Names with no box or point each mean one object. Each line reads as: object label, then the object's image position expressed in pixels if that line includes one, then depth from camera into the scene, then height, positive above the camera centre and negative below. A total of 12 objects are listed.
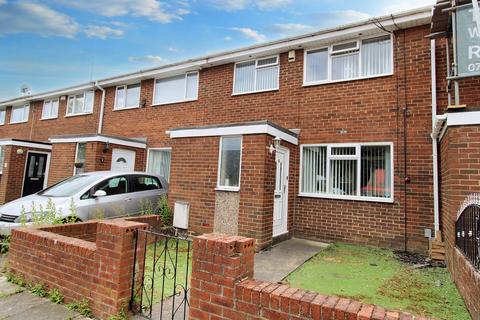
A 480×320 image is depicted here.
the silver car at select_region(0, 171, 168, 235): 5.83 -0.49
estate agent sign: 4.95 +2.70
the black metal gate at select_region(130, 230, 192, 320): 3.11 -1.42
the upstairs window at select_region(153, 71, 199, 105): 10.82 +3.66
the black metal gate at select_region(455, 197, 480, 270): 3.04 -0.44
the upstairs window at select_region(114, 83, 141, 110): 12.41 +3.66
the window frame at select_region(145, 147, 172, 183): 11.27 +1.01
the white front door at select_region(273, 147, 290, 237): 7.04 -0.15
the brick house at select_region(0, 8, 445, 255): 6.48 +1.15
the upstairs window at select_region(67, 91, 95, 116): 13.84 +3.67
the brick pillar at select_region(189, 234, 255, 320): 2.40 -0.75
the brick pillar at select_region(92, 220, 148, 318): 3.01 -0.93
